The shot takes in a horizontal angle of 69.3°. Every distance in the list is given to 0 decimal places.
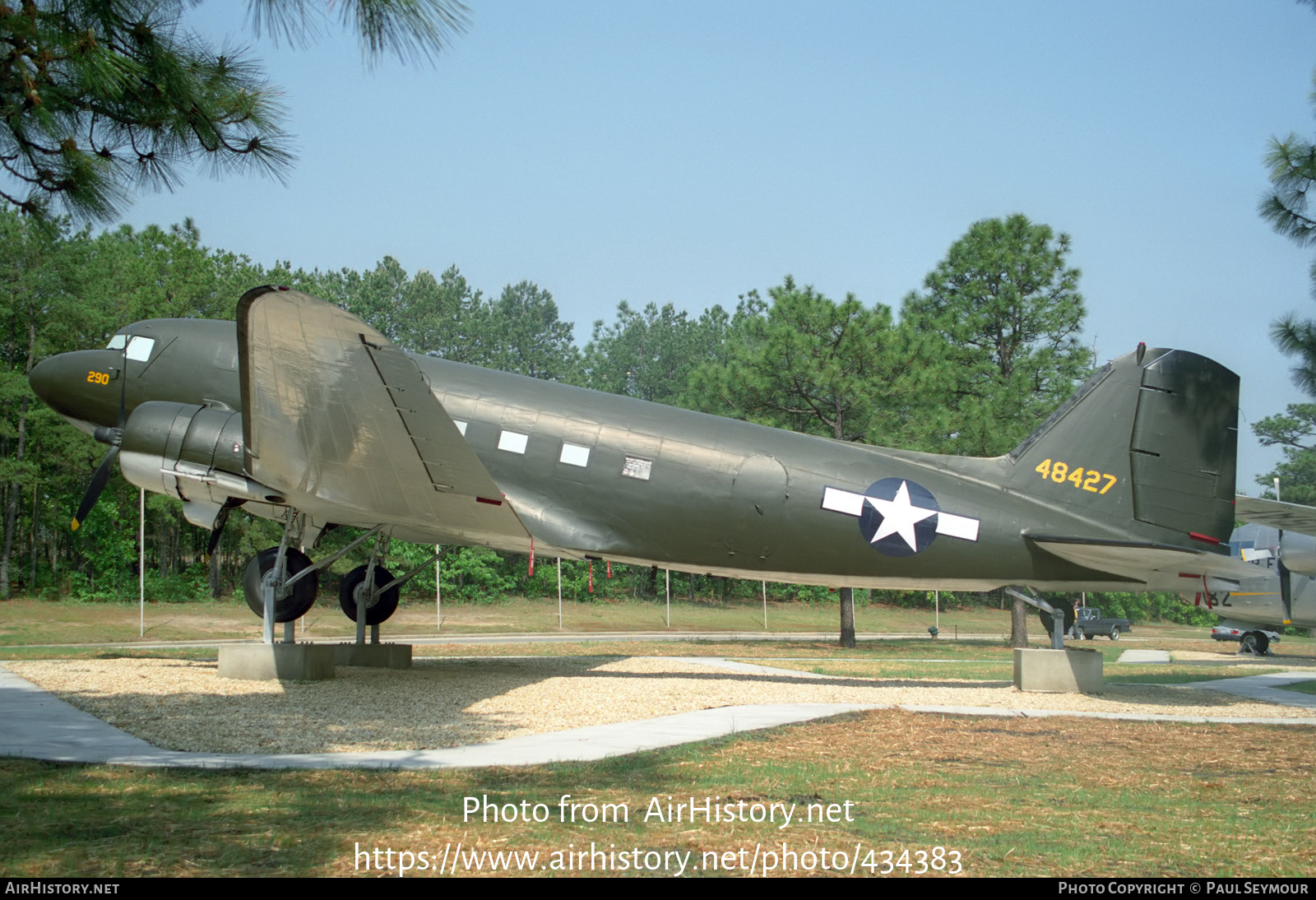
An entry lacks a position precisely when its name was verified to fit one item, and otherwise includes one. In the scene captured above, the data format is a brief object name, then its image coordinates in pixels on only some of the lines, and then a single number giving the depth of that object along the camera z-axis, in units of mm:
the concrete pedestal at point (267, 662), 13898
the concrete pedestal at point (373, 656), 16609
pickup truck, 49369
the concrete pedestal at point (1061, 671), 15633
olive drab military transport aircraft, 14328
